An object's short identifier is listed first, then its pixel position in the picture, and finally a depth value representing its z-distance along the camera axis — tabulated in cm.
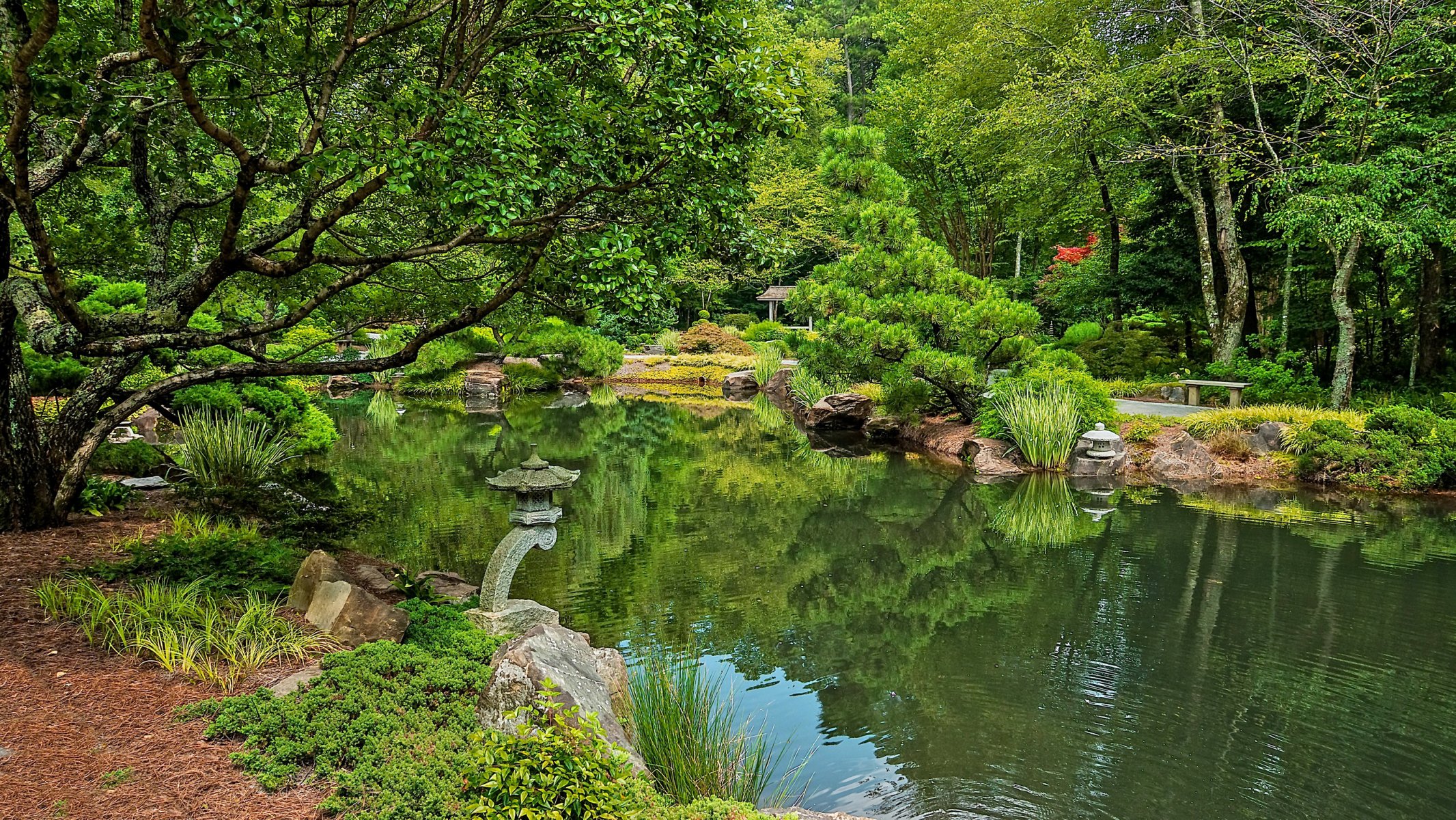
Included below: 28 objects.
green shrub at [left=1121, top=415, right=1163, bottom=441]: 1088
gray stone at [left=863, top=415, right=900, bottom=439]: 1402
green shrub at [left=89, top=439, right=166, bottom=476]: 716
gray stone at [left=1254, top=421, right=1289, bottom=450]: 997
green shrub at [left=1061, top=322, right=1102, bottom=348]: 1797
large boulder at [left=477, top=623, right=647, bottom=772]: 290
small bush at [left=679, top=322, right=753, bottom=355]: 2694
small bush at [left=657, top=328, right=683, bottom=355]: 2762
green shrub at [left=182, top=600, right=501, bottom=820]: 261
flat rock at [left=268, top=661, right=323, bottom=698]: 328
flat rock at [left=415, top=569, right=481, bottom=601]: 527
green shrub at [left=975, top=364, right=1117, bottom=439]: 1073
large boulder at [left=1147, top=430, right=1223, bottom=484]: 996
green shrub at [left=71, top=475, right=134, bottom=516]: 558
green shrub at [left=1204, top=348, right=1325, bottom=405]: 1208
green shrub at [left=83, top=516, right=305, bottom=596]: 422
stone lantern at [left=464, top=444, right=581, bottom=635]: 438
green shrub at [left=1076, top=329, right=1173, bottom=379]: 1619
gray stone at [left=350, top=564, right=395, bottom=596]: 474
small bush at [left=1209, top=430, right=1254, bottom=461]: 1012
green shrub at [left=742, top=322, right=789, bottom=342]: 2773
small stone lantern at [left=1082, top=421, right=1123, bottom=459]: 995
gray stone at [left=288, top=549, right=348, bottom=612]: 416
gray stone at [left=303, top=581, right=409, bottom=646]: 390
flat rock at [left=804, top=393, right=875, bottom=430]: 1511
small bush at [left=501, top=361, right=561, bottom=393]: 2173
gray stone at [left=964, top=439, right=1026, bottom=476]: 1066
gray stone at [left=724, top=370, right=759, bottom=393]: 2205
